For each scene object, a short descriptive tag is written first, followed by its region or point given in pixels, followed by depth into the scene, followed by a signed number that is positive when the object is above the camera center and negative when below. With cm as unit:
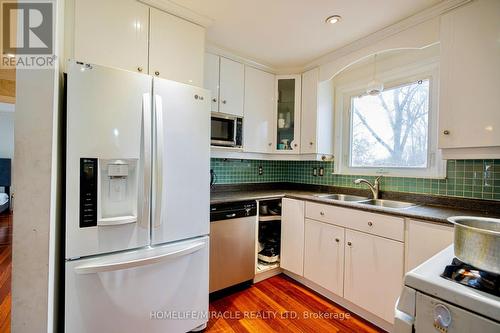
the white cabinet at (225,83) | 211 +79
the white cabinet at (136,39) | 132 +80
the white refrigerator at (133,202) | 112 -22
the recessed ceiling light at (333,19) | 164 +109
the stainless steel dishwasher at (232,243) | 184 -69
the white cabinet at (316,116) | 236 +53
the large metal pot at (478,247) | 60 -23
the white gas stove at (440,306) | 55 -37
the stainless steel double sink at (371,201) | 190 -32
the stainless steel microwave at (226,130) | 213 +33
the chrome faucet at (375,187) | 206 -19
